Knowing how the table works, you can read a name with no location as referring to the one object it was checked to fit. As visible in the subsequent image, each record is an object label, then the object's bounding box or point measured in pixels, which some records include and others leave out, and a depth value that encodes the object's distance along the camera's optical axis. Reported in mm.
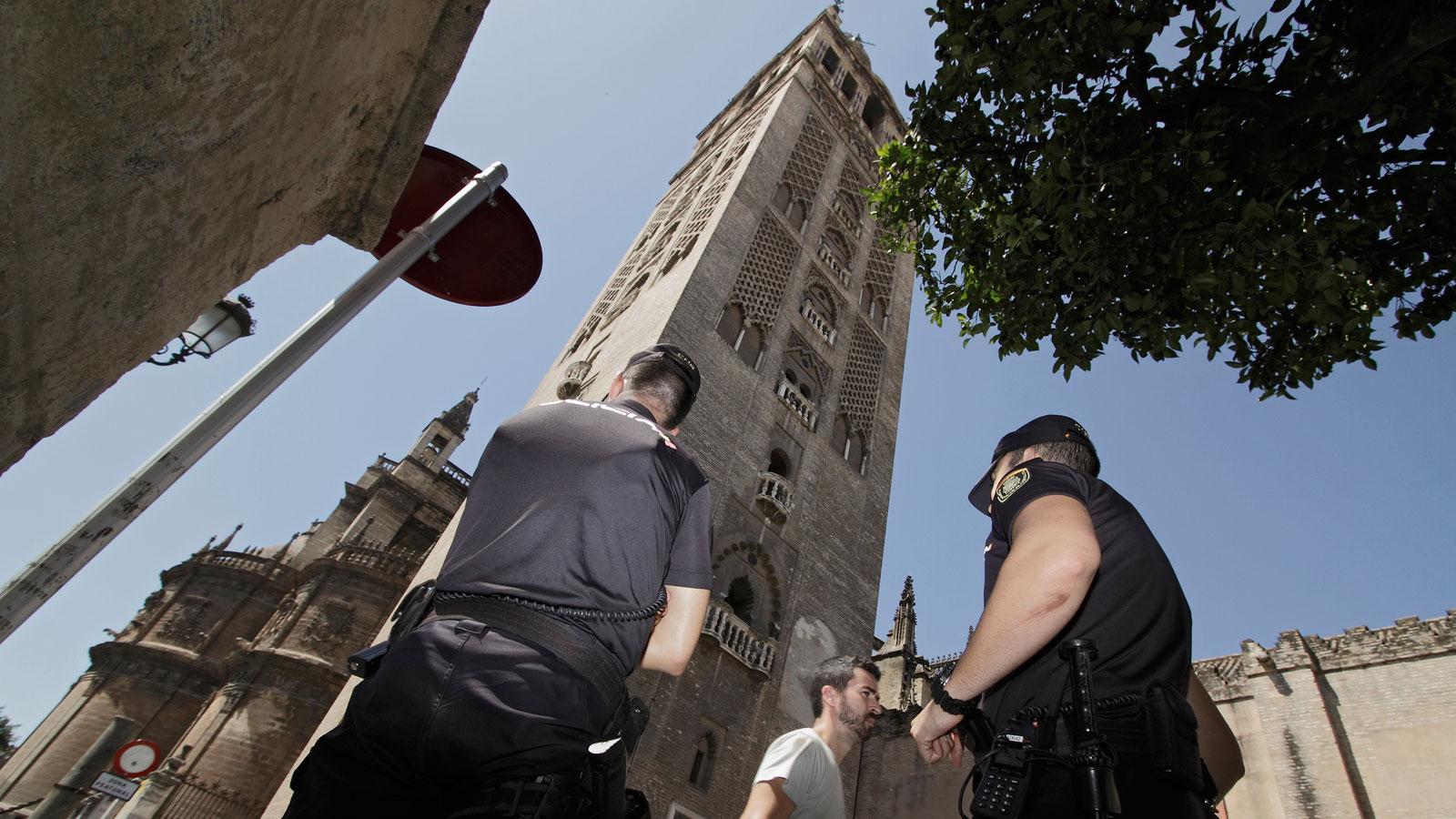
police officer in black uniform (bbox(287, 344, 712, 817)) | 1354
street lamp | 3570
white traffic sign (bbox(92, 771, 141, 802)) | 10977
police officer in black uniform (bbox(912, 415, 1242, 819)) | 1657
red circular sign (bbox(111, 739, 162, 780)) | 10891
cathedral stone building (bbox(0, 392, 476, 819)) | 15867
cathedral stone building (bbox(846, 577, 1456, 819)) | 12078
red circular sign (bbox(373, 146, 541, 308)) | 3340
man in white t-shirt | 3670
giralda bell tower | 10516
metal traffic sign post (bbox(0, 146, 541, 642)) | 1799
